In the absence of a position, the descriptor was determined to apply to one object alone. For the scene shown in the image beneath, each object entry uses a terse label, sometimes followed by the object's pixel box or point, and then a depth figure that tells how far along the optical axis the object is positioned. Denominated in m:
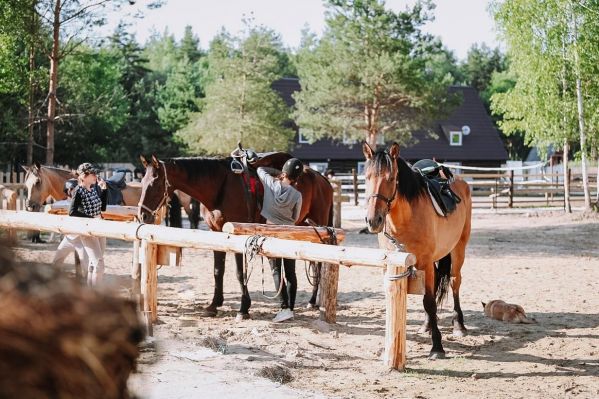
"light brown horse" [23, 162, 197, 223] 14.59
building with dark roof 51.81
